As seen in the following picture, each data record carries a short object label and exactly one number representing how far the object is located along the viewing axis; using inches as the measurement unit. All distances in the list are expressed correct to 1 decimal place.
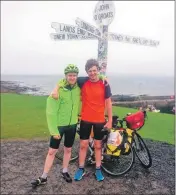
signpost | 72.3
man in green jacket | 62.8
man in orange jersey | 63.7
